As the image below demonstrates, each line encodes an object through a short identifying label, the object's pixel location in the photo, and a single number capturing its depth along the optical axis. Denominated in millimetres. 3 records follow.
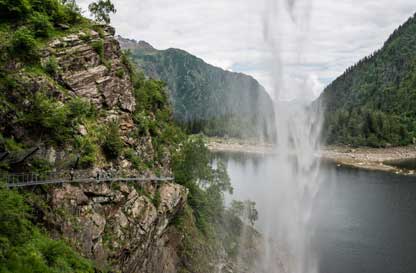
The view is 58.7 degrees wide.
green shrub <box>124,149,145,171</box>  28375
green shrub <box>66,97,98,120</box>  23352
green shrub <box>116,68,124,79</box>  30156
